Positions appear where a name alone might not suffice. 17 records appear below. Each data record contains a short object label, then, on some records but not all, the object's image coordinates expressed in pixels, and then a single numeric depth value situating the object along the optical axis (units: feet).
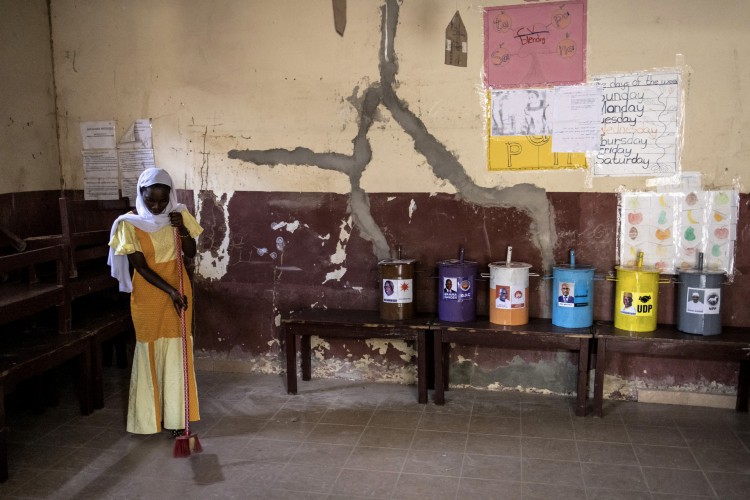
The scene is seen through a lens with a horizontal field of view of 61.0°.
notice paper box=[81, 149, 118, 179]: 17.33
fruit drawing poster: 13.98
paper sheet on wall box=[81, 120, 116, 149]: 17.21
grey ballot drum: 13.39
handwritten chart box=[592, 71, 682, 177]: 13.94
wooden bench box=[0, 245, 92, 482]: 11.94
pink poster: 14.17
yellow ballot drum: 13.64
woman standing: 12.28
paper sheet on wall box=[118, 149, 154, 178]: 17.06
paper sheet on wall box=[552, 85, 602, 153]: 14.30
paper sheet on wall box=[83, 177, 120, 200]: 17.44
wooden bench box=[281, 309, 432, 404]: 14.52
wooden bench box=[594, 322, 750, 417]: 13.05
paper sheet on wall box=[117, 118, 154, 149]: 16.98
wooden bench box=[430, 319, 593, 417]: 13.66
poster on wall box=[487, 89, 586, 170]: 14.55
